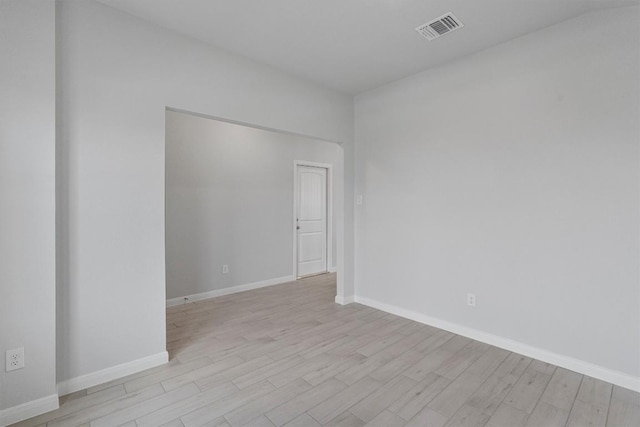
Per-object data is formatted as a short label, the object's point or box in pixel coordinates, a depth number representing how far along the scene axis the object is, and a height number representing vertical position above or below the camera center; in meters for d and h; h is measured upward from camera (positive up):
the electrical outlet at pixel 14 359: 1.84 -0.90
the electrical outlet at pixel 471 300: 3.06 -0.90
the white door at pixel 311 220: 5.57 -0.18
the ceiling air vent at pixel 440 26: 2.43 +1.51
